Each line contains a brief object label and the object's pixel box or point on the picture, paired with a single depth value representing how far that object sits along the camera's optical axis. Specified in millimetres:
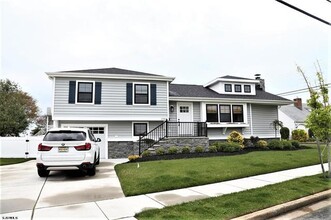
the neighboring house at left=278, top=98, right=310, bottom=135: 31422
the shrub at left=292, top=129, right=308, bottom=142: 22406
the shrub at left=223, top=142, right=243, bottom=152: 13076
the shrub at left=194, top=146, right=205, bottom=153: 12859
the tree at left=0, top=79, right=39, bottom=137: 19656
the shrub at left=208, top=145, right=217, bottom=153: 13055
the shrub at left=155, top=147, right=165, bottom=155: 12078
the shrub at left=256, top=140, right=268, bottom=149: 15023
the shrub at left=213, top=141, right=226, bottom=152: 13331
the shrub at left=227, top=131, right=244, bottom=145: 15094
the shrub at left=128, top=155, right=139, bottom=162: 10984
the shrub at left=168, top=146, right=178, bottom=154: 12234
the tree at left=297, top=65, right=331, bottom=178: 6633
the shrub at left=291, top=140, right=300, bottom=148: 15627
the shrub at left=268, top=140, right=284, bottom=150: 14586
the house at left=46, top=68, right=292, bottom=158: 13508
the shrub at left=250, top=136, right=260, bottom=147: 16577
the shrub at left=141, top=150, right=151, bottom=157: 11808
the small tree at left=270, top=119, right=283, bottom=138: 17734
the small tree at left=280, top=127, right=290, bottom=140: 18328
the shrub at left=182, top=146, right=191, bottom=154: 12633
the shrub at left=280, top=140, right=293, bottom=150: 14816
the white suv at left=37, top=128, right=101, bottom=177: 6934
